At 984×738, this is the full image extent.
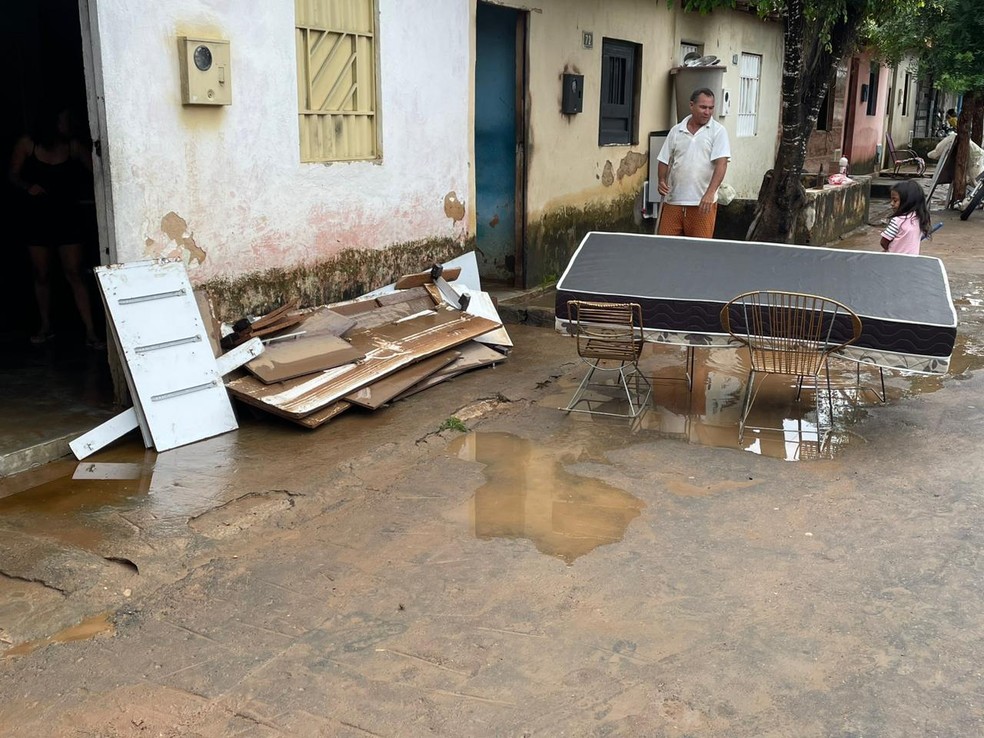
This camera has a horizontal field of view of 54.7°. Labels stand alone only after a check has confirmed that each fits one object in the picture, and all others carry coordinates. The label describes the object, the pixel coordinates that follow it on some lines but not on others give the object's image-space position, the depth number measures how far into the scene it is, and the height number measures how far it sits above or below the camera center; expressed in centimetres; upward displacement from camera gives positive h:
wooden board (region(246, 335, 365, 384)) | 572 -132
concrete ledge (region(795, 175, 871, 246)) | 1223 -98
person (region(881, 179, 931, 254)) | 701 -60
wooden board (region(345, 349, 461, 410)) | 584 -153
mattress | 533 -87
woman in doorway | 671 -41
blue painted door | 914 -4
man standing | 780 -23
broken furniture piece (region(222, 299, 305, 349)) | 589 -116
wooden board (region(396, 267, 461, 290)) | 727 -106
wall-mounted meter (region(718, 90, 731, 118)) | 1369 +51
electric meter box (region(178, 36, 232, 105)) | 548 +38
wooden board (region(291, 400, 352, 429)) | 553 -159
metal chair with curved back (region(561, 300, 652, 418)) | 582 -121
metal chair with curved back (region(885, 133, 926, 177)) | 2357 -37
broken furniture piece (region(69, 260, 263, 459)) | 521 -122
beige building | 540 +7
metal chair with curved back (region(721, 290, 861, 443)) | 546 -107
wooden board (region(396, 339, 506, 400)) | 645 -157
